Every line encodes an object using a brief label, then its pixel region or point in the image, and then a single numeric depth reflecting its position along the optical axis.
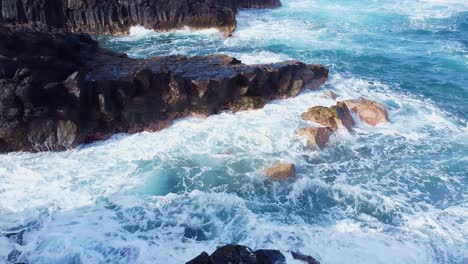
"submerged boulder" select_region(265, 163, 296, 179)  16.11
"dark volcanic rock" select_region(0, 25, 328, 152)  17.03
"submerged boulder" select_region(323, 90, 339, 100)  22.89
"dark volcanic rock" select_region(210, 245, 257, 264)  9.63
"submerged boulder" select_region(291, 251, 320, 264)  11.44
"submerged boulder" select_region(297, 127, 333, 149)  18.42
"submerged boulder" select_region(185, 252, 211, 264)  9.63
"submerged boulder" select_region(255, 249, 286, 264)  10.29
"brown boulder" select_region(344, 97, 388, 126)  20.95
